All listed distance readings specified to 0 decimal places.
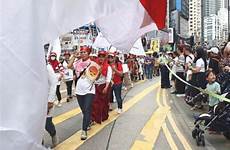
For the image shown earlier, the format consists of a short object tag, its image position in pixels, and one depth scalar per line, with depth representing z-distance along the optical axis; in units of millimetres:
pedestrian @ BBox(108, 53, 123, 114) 6714
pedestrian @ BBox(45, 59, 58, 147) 3834
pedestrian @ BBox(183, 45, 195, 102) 7678
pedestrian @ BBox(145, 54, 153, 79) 17363
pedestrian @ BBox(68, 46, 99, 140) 4740
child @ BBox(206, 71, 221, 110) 5389
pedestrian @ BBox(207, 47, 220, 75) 6808
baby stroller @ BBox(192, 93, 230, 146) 4341
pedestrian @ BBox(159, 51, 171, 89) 11591
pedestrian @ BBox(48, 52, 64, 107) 5637
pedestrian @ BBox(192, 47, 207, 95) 7066
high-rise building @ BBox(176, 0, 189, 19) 62255
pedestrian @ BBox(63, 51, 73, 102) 8436
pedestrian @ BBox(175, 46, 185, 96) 8918
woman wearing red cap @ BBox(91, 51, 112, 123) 5748
